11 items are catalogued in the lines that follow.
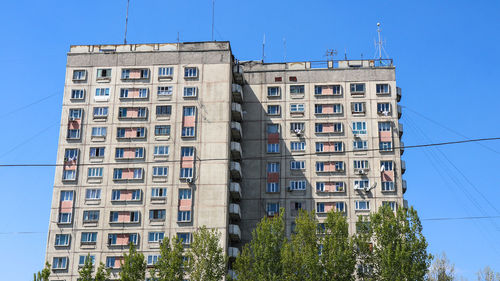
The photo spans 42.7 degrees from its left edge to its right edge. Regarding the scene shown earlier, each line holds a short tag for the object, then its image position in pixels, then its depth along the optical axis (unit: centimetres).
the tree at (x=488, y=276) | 8056
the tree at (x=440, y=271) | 8181
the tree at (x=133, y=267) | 5960
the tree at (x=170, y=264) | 5944
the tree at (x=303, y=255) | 5909
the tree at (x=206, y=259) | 6194
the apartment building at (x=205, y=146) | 7162
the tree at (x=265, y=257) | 6072
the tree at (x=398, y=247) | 5912
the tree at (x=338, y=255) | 5922
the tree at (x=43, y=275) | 5681
